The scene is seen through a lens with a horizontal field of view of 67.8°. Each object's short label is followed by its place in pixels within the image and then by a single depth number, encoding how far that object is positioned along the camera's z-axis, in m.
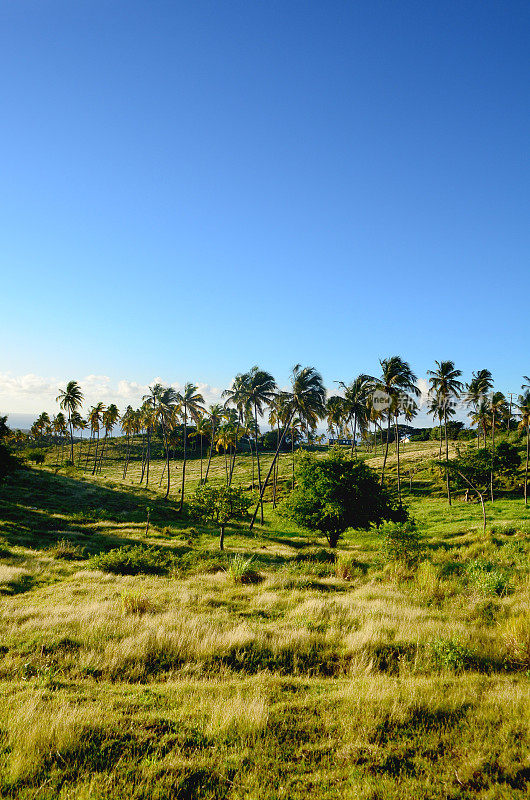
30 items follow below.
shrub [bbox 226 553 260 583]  16.75
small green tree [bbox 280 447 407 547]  26.66
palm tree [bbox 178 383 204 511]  50.62
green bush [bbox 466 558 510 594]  13.17
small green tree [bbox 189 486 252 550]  28.00
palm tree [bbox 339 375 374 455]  55.47
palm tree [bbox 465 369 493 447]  60.19
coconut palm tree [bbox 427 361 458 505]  49.47
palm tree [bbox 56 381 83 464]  75.62
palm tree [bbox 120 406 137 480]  71.38
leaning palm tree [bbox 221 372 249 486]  42.38
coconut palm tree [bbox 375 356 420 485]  44.41
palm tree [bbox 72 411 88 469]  89.69
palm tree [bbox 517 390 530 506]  50.78
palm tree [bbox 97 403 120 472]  80.81
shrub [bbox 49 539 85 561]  21.42
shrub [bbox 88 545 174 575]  19.00
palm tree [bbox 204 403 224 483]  56.51
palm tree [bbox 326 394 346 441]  60.12
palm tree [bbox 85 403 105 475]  79.88
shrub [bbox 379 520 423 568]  19.30
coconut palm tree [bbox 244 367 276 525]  42.12
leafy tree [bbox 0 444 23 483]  32.59
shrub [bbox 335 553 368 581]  17.90
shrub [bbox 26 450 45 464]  60.28
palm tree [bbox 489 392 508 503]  58.80
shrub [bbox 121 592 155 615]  11.88
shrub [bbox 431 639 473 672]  8.20
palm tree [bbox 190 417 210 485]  55.44
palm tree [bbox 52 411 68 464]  96.31
